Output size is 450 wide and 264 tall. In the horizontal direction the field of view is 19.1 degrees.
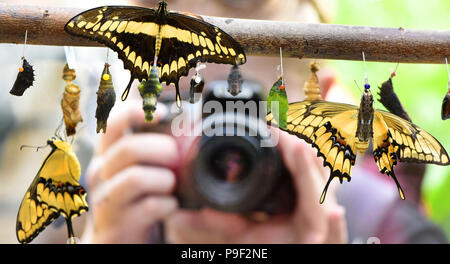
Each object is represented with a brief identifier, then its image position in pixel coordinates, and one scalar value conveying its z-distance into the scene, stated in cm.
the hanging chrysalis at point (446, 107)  88
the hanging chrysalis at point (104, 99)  84
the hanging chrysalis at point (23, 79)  85
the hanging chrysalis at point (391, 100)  89
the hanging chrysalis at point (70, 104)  86
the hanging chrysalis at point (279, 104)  84
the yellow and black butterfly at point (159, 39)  82
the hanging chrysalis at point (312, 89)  89
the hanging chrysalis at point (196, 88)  86
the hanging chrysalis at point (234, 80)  87
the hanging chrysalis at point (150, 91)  84
